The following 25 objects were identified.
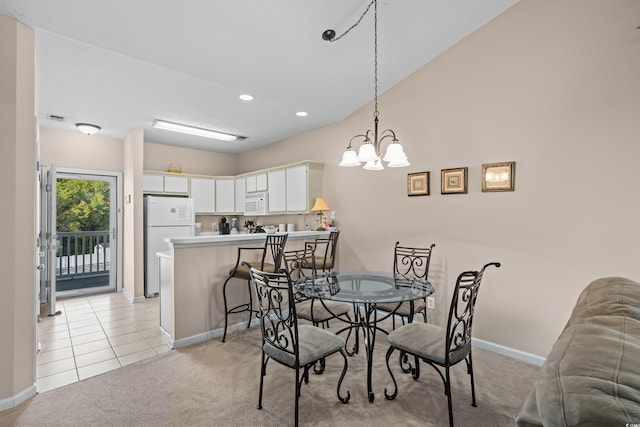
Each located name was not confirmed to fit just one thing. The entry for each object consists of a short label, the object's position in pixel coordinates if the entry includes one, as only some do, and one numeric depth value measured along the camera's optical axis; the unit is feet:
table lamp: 13.84
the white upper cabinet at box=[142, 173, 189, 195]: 16.46
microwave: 16.97
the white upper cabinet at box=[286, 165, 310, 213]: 14.49
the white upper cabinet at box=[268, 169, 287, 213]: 15.81
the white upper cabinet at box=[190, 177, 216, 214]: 18.48
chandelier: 7.38
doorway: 16.22
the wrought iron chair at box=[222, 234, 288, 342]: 10.05
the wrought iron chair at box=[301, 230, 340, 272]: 11.59
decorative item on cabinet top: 18.25
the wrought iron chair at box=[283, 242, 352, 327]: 8.47
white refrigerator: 15.58
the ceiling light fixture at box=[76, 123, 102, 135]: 13.87
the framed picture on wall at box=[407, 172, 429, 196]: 10.97
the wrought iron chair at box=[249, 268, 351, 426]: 5.96
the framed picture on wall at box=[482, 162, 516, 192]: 9.01
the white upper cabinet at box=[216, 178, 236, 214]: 19.49
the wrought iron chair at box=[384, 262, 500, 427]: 5.99
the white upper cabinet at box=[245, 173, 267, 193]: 17.20
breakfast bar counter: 9.73
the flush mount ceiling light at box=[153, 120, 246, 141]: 14.32
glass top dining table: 6.80
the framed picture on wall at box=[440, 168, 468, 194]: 10.01
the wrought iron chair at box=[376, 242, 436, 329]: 10.29
